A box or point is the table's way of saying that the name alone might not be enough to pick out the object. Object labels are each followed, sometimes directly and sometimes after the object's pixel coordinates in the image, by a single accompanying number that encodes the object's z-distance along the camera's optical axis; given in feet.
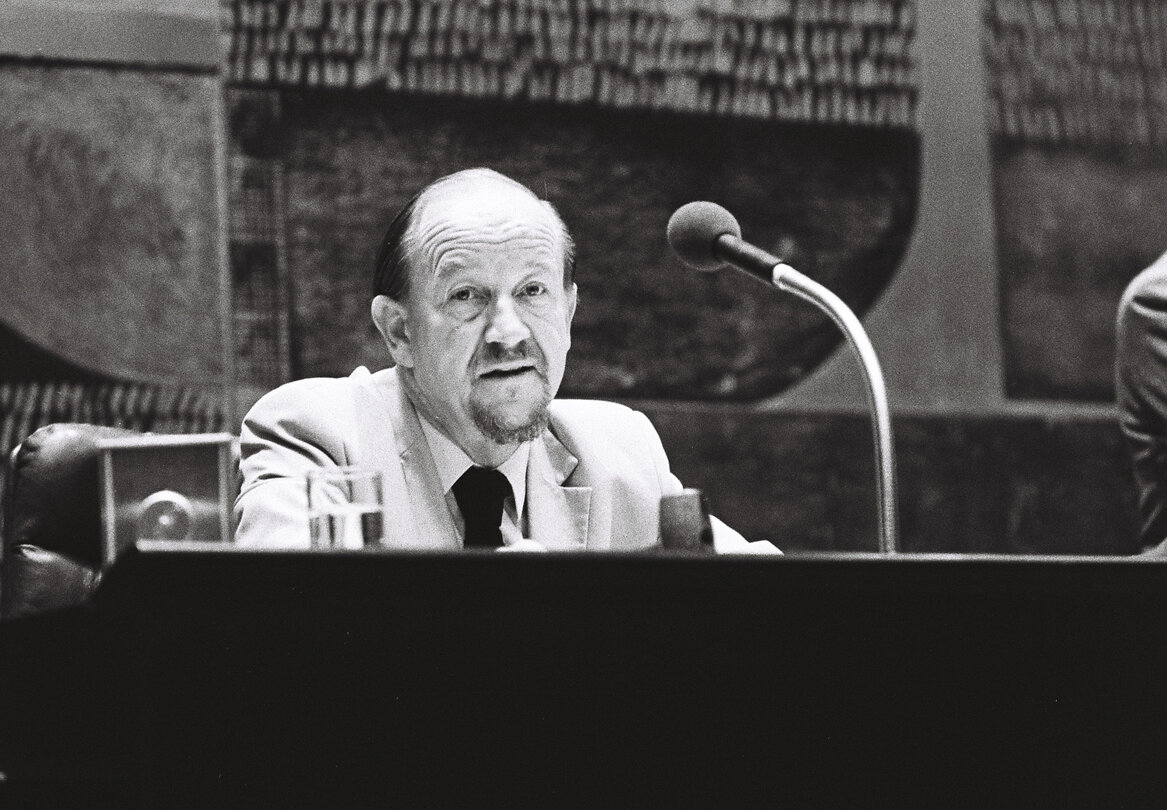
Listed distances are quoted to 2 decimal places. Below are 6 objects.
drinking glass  9.73
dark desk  8.16
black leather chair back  13.16
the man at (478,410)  13.84
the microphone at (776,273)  13.24
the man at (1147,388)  19.88
